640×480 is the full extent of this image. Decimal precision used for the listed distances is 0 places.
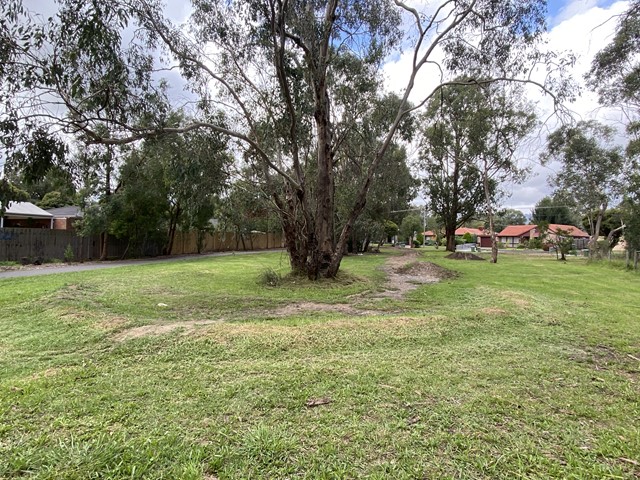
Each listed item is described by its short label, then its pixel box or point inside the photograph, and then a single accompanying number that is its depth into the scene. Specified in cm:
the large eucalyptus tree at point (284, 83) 619
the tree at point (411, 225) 4672
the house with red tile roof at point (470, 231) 7609
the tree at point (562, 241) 2784
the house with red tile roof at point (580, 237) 5760
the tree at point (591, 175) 2644
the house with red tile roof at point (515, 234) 6875
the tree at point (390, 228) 3306
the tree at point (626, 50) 489
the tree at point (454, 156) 2317
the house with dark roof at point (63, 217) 2512
